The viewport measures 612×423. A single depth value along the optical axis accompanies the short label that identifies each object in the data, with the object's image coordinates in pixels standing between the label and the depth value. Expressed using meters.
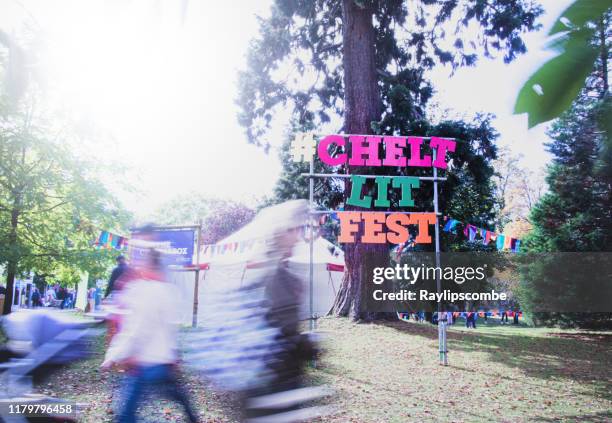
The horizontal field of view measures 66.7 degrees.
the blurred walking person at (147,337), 3.20
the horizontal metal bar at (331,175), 9.74
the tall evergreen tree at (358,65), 11.49
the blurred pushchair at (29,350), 3.77
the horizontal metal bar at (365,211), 11.02
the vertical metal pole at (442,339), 7.75
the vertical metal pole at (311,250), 8.71
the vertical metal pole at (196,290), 11.10
